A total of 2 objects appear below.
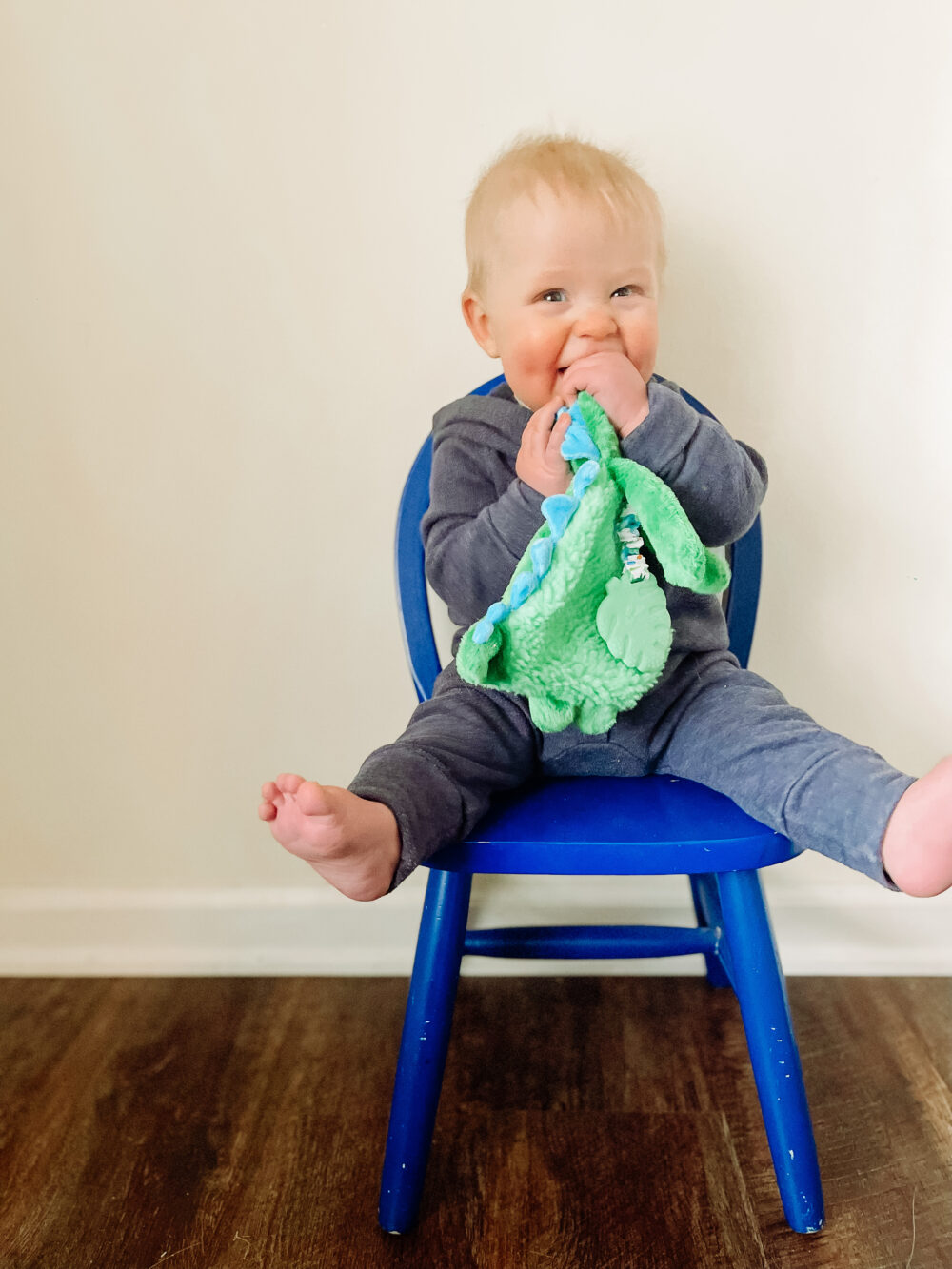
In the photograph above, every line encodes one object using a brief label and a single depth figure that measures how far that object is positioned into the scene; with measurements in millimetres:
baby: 670
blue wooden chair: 718
